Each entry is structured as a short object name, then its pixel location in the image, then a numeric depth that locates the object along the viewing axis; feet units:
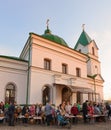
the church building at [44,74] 33.57
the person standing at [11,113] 23.40
